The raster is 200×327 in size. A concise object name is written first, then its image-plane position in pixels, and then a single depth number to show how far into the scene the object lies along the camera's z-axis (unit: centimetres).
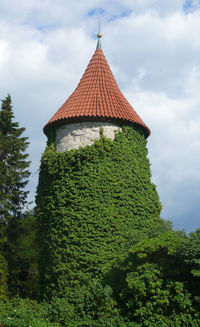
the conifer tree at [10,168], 1764
